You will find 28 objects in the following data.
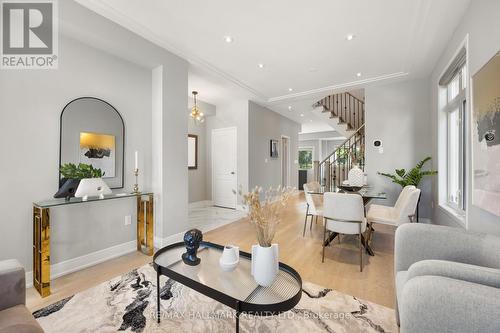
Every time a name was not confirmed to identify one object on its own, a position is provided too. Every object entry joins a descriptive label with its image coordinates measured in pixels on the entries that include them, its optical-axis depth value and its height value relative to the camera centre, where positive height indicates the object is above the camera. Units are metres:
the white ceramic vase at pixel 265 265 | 1.33 -0.61
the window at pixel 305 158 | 11.45 +0.45
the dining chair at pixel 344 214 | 2.44 -0.55
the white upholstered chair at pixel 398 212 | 2.52 -0.64
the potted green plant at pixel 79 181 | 2.28 -0.15
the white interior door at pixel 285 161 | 7.22 +0.18
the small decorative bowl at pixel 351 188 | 3.30 -0.33
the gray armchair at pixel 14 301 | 0.99 -0.71
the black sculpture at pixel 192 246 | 1.64 -0.60
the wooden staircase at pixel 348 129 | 5.84 +0.90
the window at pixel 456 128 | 2.70 +0.53
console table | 1.96 -0.69
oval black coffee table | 1.16 -0.74
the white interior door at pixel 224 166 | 5.59 +0.00
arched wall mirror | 2.40 +0.36
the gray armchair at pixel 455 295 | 0.78 -0.50
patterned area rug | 1.57 -1.16
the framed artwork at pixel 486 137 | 1.54 +0.23
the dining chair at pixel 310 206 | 3.31 -0.63
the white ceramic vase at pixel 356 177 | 3.46 -0.17
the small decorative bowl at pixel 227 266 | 1.49 -0.69
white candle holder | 2.83 -0.22
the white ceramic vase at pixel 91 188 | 2.28 -0.23
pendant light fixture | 4.55 +1.14
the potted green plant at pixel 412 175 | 3.73 -0.15
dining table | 2.84 -0.40
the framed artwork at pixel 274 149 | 6.35 +0.52
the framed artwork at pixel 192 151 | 5.65 +0.41
